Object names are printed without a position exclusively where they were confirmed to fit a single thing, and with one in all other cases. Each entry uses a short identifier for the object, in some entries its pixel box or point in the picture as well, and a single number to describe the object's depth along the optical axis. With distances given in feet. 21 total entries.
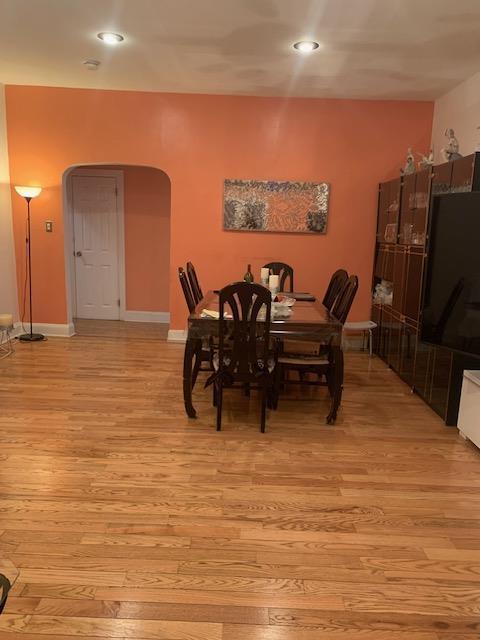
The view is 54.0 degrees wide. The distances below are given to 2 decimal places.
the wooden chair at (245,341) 9.79
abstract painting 17.44
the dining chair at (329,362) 10.96
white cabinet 9.93
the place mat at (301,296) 14.46
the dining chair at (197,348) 12.09
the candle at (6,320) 15.69
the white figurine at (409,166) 15.20
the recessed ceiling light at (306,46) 11.64
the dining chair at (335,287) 13.54
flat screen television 9.02
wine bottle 12.94
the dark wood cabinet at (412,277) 11.23
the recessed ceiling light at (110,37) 11.64
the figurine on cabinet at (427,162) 13.73
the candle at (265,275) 14.38
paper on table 10.78
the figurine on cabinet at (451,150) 12.86
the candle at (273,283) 13.63
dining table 10.59
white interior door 21.49
